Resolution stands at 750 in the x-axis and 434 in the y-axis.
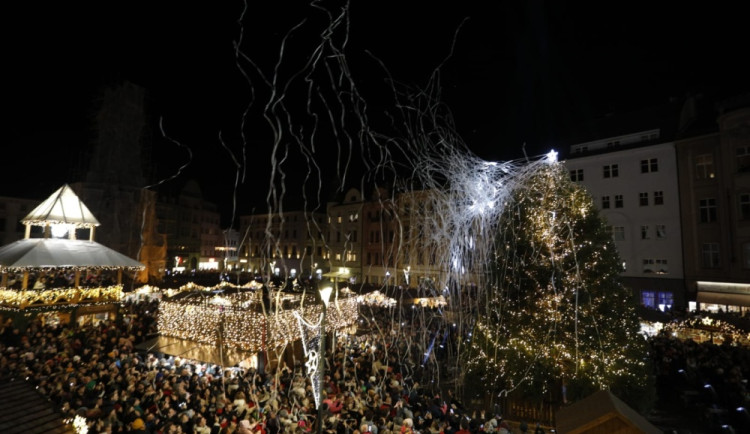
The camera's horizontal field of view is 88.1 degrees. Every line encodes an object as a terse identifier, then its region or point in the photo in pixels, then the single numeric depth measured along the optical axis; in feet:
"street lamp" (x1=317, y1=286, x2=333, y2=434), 20.59
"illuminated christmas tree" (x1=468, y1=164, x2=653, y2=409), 33.94
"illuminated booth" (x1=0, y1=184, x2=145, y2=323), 48.26
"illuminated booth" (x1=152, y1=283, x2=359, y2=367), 42.70
